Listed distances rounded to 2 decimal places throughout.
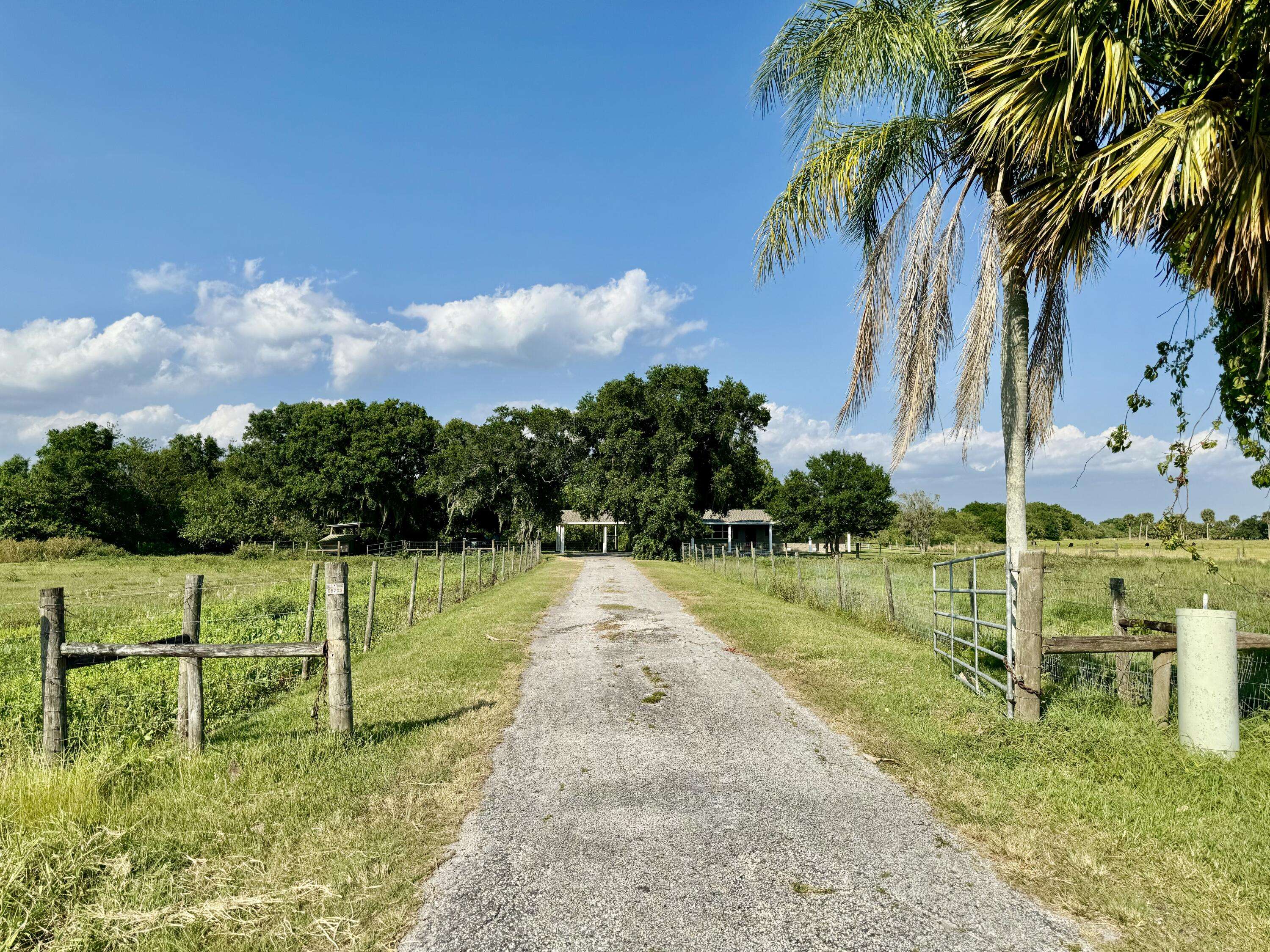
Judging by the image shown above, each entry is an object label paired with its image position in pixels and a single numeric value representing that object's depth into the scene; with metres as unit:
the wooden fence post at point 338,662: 5.55
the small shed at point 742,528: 64.56
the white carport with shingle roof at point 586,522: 57.69
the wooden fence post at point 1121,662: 6.23
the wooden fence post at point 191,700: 5.46
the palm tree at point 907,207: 6.98
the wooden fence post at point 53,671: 5.18
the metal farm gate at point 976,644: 6.28
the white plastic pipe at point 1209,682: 4.92
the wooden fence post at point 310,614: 8.94
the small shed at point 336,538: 52.78
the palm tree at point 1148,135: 4.57
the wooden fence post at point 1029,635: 5.79
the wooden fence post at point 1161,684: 5.70
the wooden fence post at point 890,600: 12.15
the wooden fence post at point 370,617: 11.25
